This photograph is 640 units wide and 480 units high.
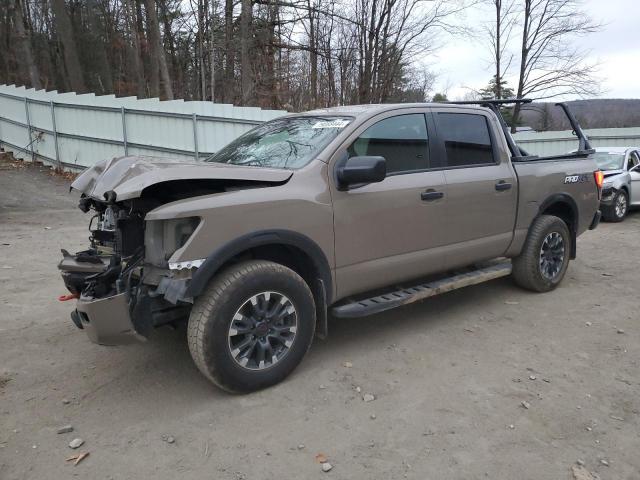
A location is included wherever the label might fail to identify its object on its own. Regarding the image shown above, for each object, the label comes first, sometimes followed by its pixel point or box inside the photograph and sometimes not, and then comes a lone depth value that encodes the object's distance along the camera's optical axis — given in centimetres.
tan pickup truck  319
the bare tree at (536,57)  2597
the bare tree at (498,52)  2622
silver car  1083
